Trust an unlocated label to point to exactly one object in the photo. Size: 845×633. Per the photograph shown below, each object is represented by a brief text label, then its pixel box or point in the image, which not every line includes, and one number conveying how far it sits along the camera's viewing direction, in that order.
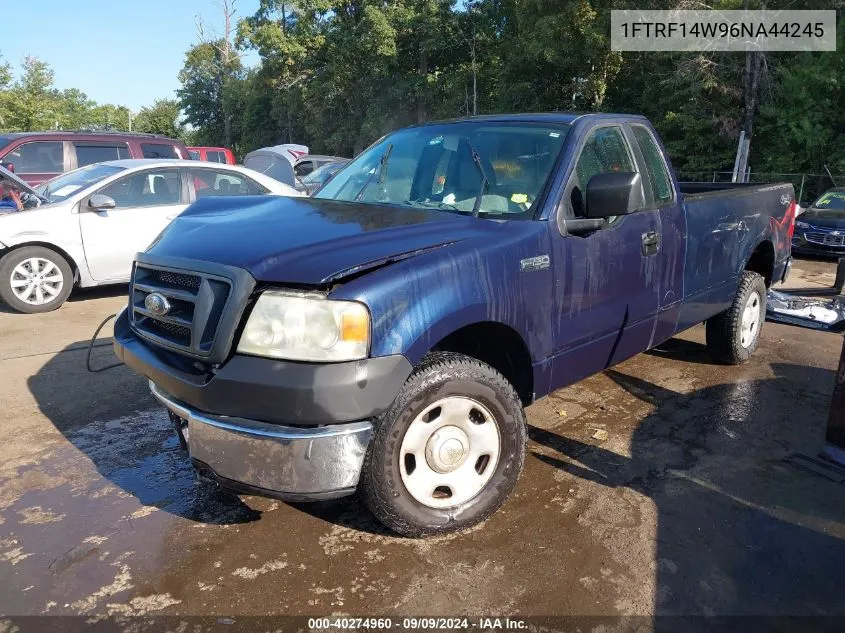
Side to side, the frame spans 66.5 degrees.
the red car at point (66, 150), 10.40
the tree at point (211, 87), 56.34
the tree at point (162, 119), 66.00
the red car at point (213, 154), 16.65
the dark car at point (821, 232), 11.20
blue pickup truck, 2.43
